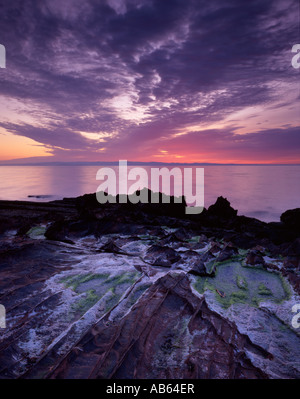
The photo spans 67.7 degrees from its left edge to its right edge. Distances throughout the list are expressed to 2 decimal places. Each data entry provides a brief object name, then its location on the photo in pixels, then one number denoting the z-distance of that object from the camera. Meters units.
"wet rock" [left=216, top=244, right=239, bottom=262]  6.35
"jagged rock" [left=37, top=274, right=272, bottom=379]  2.77
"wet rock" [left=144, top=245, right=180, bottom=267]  5.99
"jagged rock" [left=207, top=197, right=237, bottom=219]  11.81
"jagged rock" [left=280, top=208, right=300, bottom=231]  9.52
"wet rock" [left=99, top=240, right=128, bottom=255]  6.83
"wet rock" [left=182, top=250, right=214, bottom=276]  5.45
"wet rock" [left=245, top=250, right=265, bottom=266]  6.04
